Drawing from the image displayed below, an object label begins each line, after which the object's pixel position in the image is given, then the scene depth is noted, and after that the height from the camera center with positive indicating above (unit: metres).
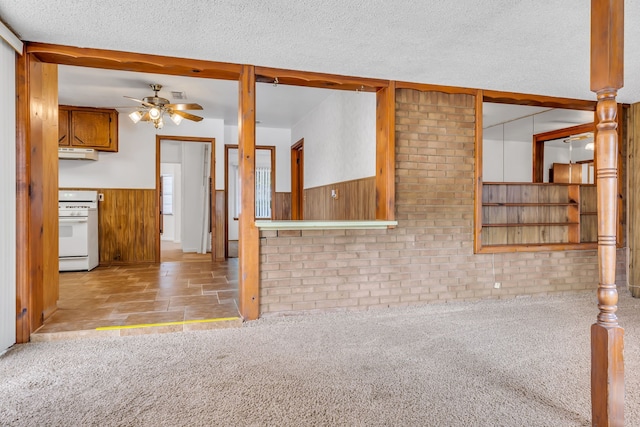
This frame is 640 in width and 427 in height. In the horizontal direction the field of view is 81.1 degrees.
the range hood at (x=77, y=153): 5.43 +0.87
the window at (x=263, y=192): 10.44 +0.59
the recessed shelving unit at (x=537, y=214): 4.13 -0.02
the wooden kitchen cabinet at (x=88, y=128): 5.48 +1.27
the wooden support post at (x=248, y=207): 3.23 +0.05
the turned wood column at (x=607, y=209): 1.63 +0.02
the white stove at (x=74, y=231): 5.12 -0.26
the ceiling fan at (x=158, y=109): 4.49 +1.27
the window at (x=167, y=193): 10.59 +0.56
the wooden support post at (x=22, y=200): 2.67 +0.09
